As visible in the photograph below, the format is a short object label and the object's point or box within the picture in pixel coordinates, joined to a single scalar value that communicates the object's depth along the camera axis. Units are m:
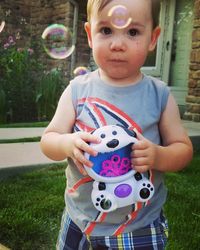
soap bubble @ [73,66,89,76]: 1.82
